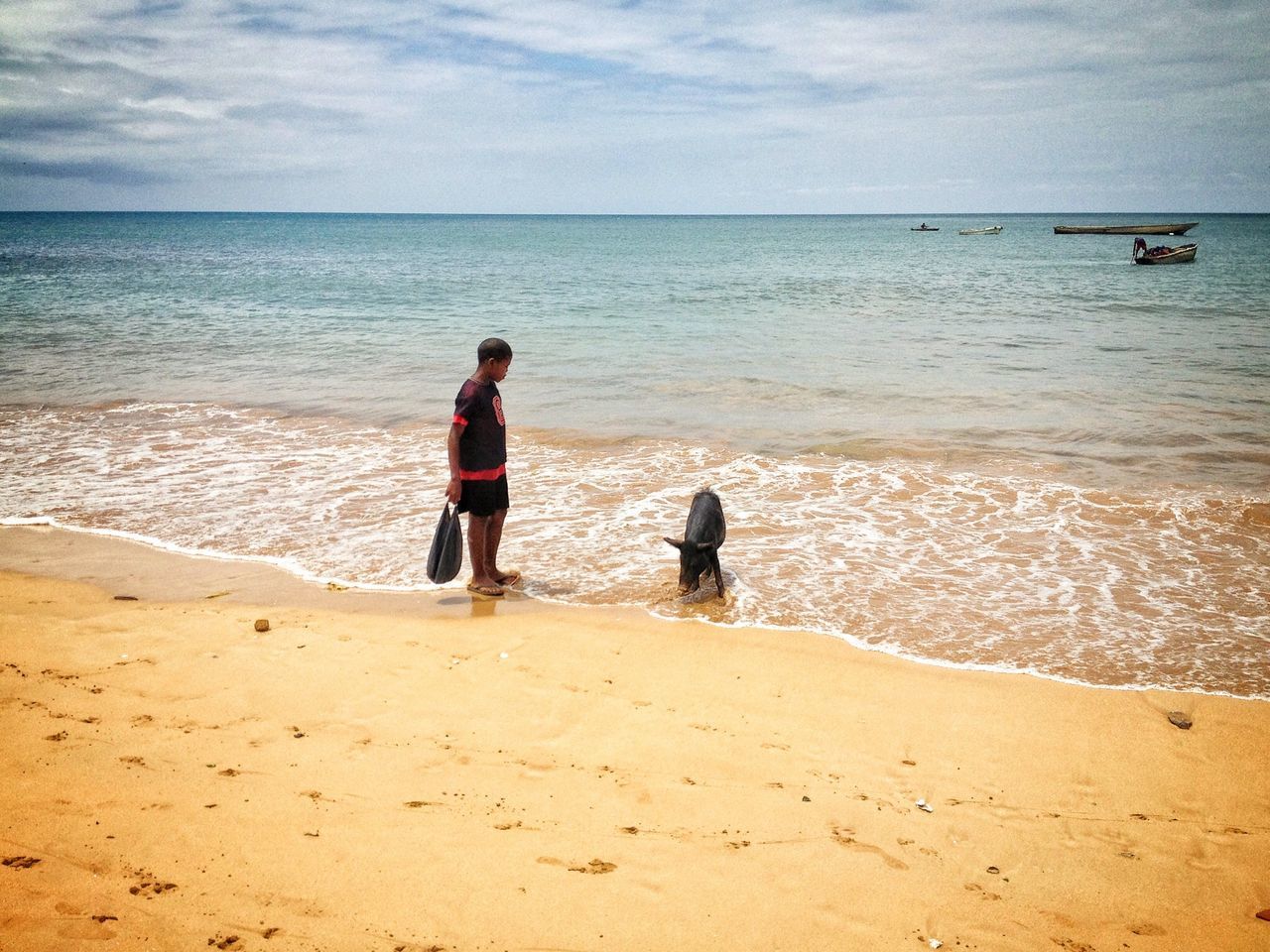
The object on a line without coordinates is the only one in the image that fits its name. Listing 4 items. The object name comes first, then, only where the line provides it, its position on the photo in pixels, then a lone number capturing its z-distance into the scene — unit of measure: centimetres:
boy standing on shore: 619
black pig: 621
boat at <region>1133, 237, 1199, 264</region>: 4519
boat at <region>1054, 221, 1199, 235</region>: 7838
